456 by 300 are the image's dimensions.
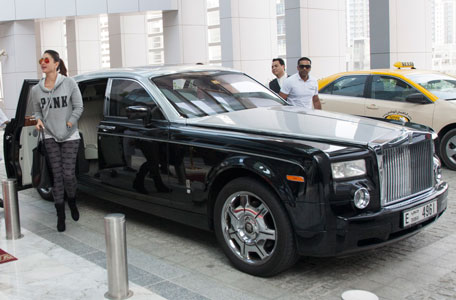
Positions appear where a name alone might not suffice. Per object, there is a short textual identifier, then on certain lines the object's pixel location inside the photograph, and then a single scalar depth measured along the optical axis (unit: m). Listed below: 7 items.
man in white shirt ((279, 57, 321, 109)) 7.99
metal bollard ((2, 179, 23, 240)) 6.05
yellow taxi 9.09
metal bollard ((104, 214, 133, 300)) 4.27
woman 6.24
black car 4.36
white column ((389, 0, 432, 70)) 13.53
